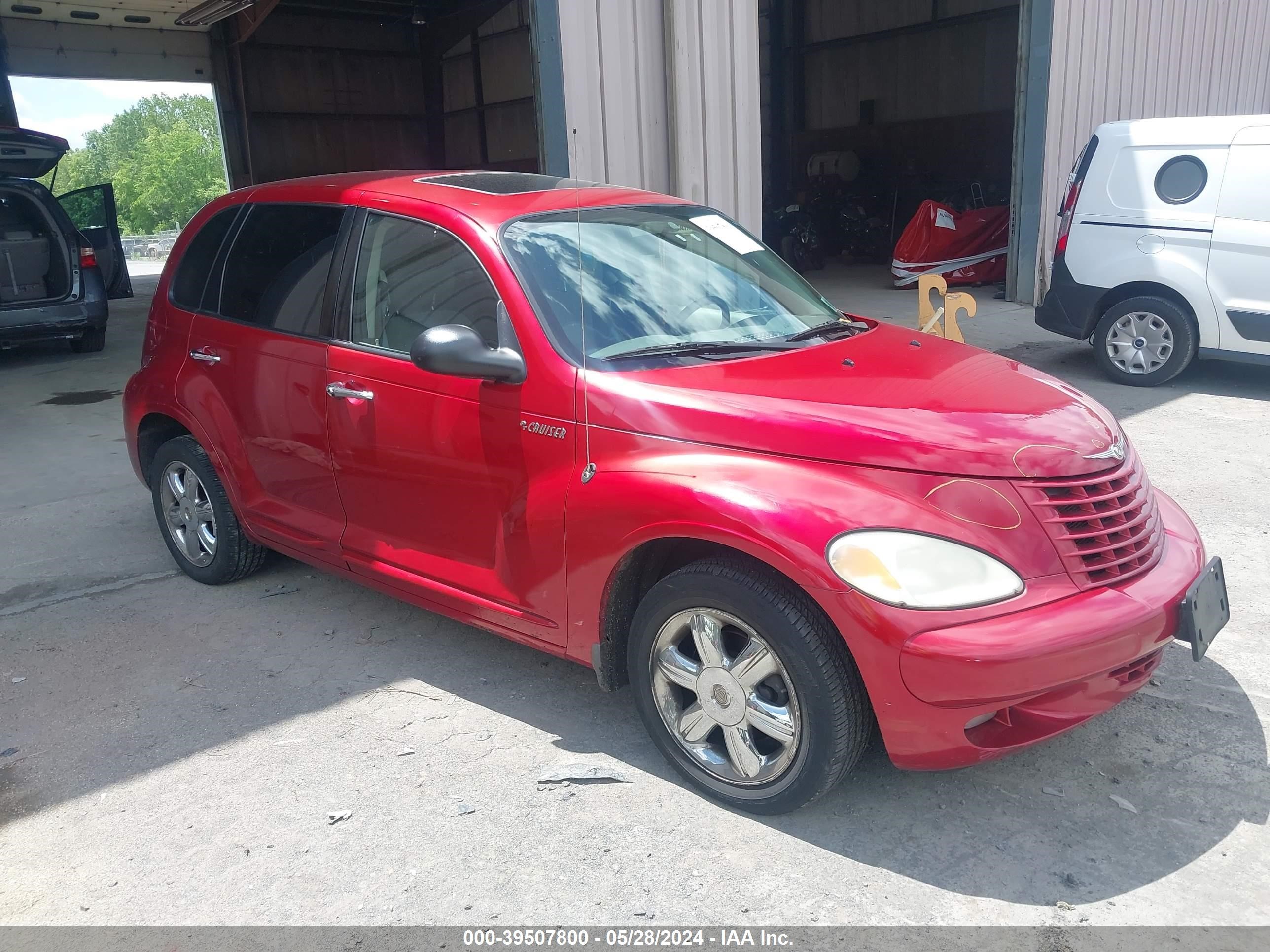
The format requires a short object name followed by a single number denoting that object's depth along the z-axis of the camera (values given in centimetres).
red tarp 1445
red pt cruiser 253
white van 738
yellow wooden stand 767
